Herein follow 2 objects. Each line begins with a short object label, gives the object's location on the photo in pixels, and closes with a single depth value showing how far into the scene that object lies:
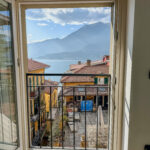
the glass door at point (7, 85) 1.47
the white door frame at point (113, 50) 1.55
